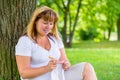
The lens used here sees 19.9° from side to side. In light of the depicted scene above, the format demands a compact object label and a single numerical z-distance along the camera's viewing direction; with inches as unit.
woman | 144.2
